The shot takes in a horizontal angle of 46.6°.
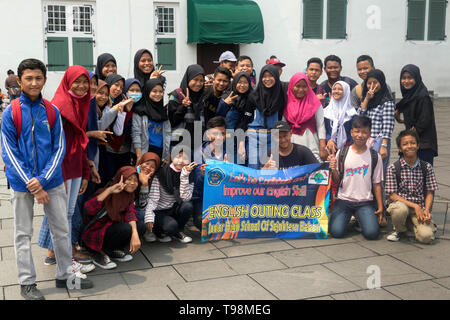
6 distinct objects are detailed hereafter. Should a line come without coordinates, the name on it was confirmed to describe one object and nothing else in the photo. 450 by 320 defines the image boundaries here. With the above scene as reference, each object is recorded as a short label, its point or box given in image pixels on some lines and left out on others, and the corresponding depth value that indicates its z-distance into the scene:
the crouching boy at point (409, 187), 5.64
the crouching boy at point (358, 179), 5.84
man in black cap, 5.82
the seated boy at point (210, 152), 5.80
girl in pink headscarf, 6.18
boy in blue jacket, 3.97
